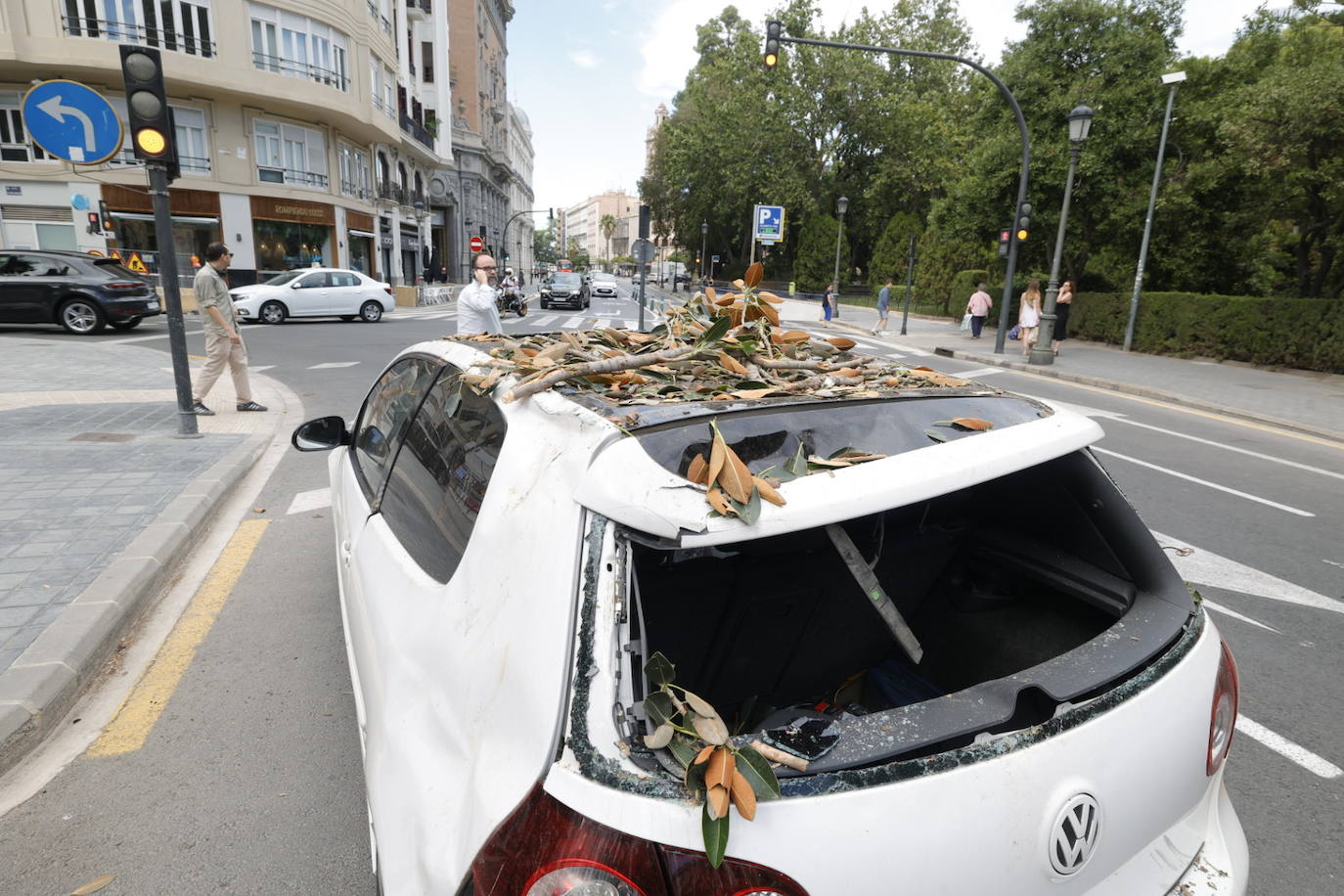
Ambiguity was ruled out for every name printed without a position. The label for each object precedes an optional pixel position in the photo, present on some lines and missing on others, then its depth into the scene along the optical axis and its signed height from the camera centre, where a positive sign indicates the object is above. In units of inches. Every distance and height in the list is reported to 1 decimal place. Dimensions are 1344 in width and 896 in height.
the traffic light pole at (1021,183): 601.4 +83.4
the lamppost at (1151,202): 625.3 +71.2
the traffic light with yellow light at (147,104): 264.4 +47.9
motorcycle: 1089.9 -59.6
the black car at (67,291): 609.6 -39.0
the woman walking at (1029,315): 689.0 -30.6
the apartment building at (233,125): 1007.0 +188.4
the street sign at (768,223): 1354.6 +80.8
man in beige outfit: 320.8 -32.8
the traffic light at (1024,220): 683.4 +51.7
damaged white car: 45.4 -30.1
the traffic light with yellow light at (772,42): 598.2 +175.9
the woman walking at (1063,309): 722.2 -27.1
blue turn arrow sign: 249.3 +38.6
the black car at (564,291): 1293.1 -49.0
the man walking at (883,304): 974.2 -38.3
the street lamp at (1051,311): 613.9 -26.0
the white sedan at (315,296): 812.6 -49.0
